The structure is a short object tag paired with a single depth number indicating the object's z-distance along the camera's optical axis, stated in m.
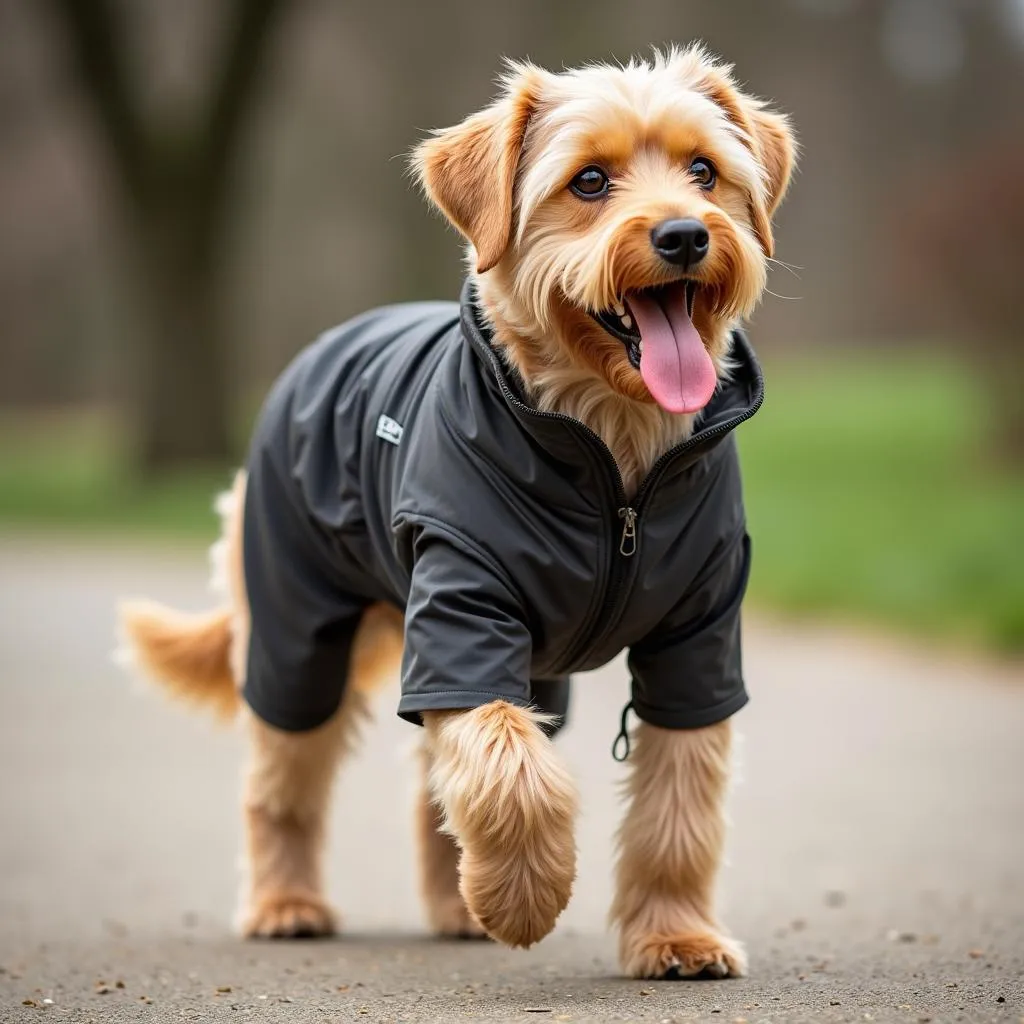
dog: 3.91
